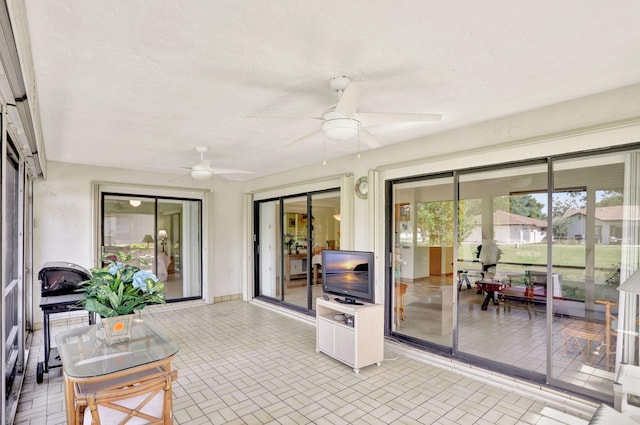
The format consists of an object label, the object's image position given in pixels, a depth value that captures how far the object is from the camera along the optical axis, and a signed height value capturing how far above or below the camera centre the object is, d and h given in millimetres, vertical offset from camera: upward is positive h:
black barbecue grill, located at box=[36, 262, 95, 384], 3338 -953
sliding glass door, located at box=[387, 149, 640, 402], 2785 -627
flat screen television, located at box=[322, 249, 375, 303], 3861 -829
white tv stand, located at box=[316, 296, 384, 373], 3588 -1434
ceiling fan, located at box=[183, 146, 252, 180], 4273 +461
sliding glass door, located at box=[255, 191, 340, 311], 5559 -662
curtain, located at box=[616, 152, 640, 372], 2602 -378
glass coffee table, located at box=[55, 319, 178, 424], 1979 -1003
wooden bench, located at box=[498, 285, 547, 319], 3843 -1094
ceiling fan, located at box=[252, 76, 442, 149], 2350 +625
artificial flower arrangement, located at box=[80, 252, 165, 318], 2398 -615
